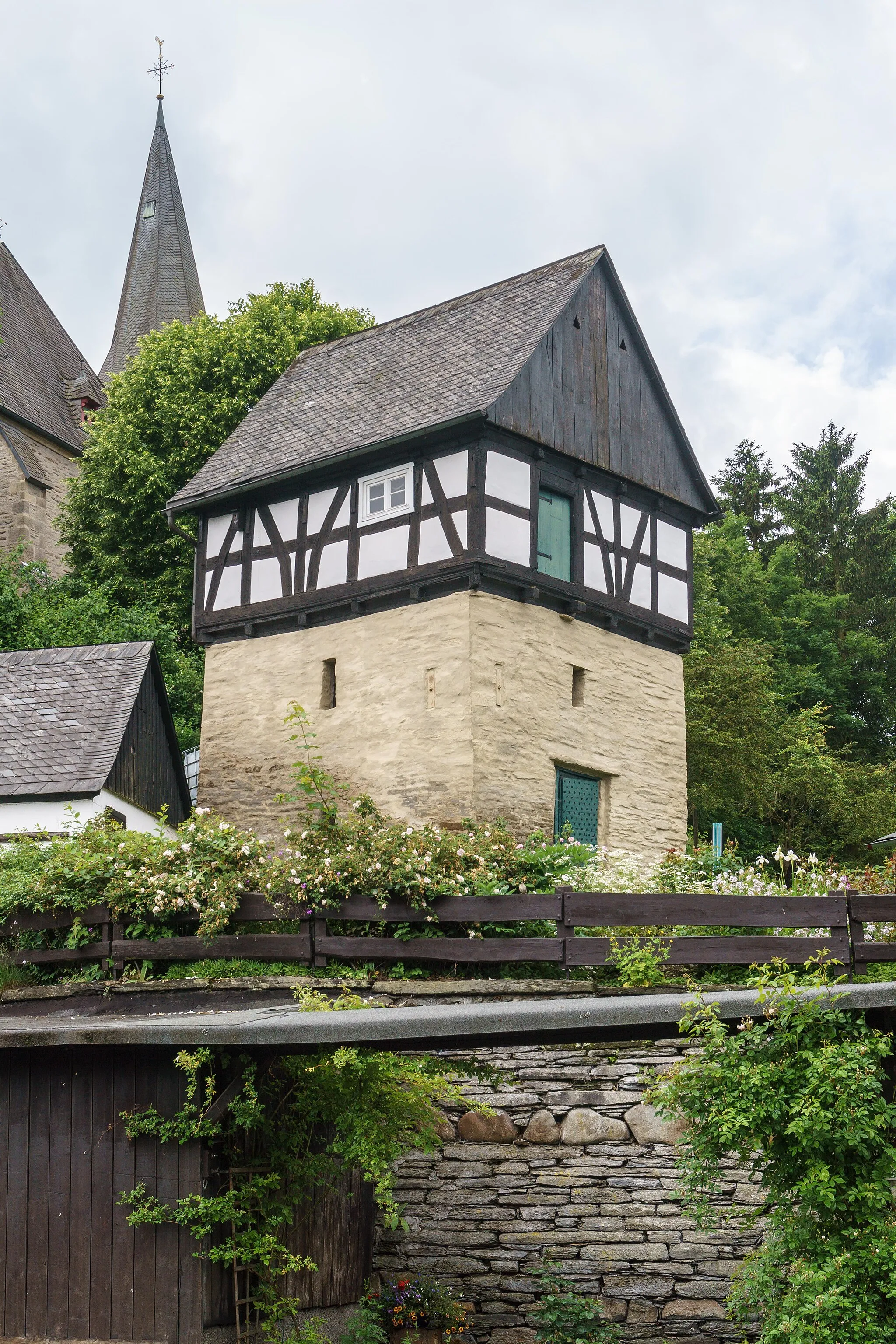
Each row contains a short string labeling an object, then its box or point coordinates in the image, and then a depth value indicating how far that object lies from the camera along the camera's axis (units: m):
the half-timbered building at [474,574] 16.80
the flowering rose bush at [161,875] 12.30
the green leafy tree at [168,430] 26.78
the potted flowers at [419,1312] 10.81
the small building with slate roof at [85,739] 16.38
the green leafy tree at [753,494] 38.09
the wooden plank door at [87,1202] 8.40
